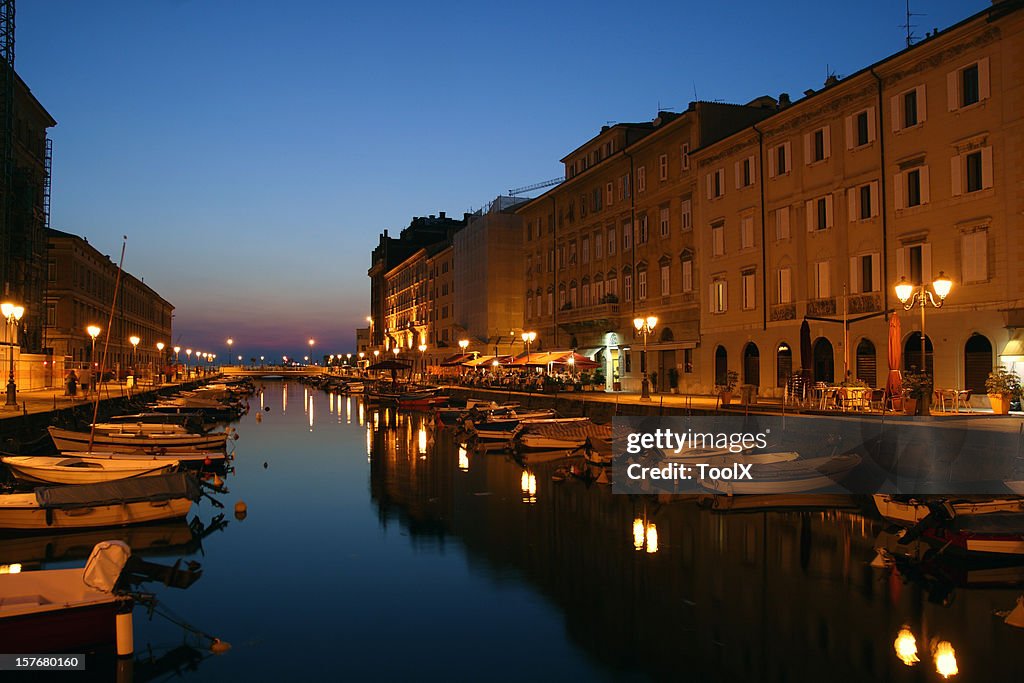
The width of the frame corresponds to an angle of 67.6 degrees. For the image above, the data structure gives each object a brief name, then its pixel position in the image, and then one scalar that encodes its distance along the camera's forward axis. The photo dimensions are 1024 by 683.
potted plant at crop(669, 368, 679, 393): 49.19
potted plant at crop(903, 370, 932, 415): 23.25
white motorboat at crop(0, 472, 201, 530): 18.02
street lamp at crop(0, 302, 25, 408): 35.19
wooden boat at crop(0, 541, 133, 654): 10.45
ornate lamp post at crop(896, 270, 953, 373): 22.52
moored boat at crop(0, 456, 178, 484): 21.98
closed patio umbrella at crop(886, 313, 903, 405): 25.06
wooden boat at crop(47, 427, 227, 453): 28.61
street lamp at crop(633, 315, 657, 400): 40.19
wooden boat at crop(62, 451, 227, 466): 23.91
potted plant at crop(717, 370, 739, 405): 41.61
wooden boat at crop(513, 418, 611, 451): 34.41
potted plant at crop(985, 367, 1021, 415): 24.19
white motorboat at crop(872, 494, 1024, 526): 16.09
